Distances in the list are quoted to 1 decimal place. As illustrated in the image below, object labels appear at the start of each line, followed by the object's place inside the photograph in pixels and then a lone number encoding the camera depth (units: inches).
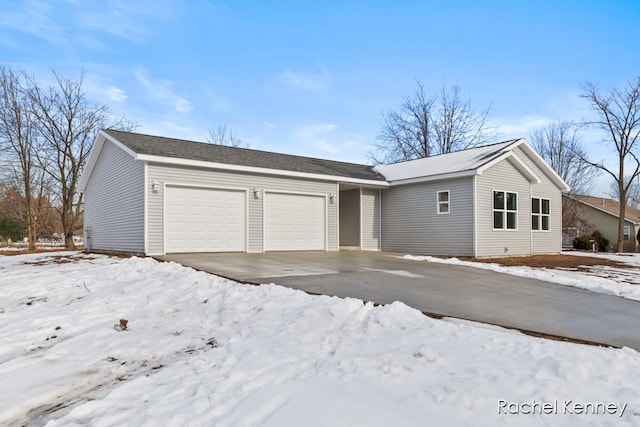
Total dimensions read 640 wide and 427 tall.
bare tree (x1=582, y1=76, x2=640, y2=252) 870.4
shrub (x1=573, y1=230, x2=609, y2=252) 951.6
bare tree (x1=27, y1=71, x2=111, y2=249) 876.0
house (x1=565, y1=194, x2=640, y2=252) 1206.3
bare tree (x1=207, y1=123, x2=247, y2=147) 1393.9
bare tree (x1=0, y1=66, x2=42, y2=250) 847.1
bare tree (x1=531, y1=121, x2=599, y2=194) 1205.7
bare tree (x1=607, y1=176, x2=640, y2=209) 1747.8
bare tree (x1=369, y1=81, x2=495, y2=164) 1176.2
